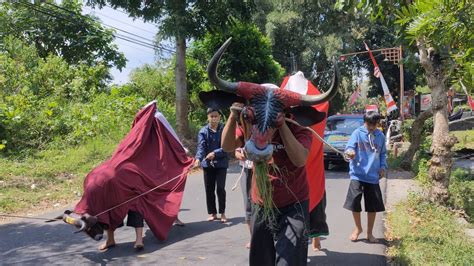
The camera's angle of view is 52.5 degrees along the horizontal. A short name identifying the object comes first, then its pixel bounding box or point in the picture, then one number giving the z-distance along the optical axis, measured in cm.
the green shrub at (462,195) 780
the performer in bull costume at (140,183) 561
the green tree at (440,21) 260
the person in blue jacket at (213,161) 719
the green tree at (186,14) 1334
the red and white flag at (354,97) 3073
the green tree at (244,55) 1736
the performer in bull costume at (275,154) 331
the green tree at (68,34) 2317
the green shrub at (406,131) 2049
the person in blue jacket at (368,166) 609
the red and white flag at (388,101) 1379
